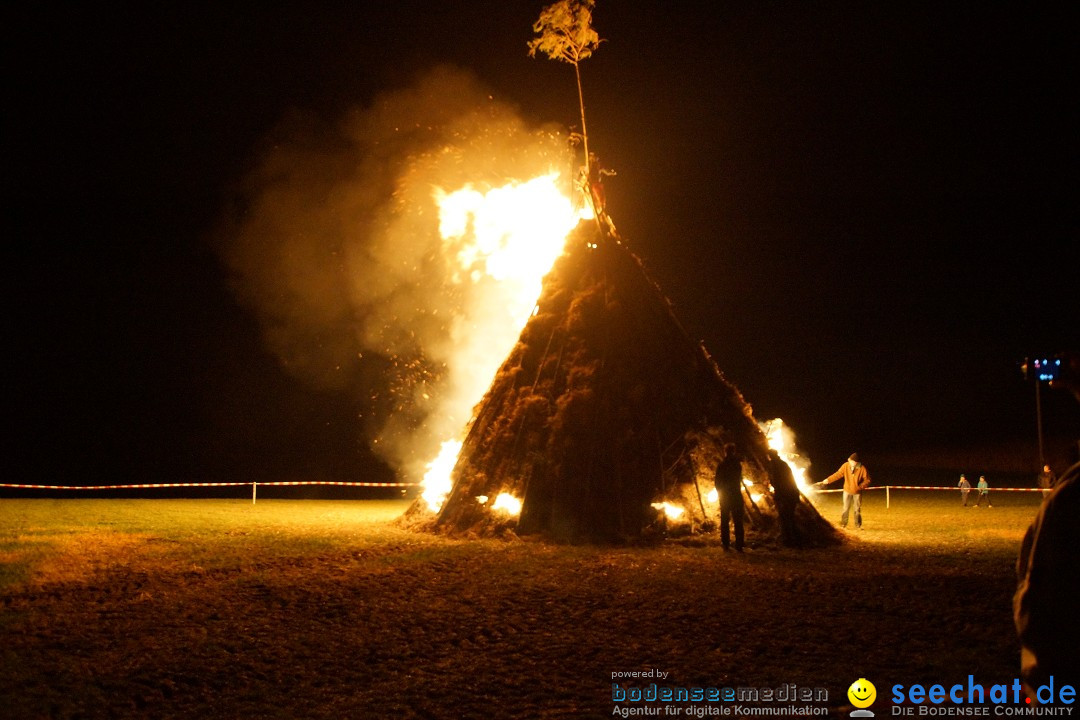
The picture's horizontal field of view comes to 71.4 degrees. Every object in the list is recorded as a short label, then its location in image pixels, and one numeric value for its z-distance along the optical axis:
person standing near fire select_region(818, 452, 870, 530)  16.70
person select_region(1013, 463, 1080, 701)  2.97
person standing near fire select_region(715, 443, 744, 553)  13.36
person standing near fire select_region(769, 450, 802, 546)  13.95
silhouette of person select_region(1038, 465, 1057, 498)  20.57
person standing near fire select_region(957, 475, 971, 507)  23.70
